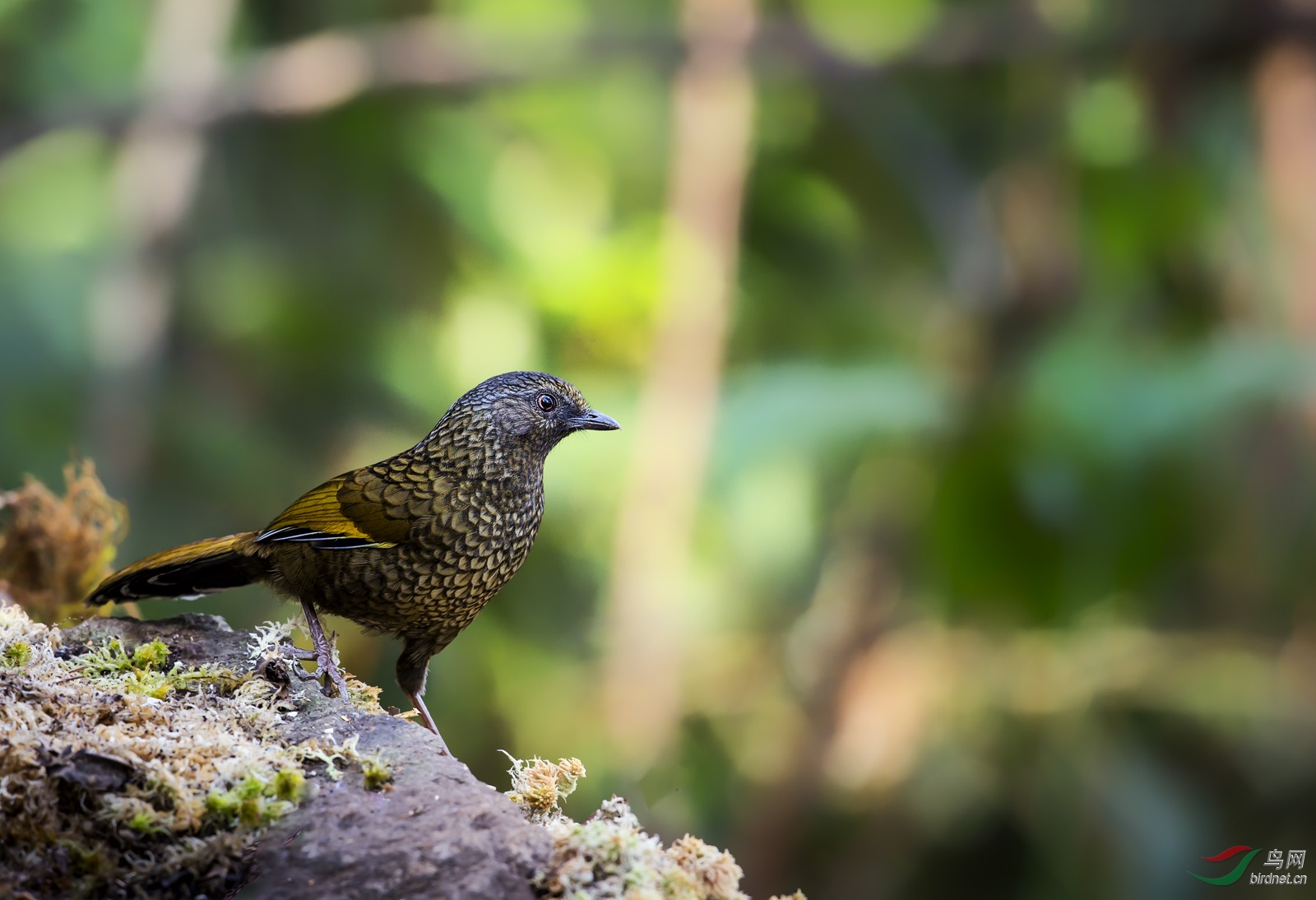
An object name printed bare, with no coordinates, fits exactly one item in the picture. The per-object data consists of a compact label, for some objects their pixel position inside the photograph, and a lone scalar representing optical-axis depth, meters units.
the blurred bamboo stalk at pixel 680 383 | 13.37
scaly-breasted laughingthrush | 5.54
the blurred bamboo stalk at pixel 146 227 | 15.39
